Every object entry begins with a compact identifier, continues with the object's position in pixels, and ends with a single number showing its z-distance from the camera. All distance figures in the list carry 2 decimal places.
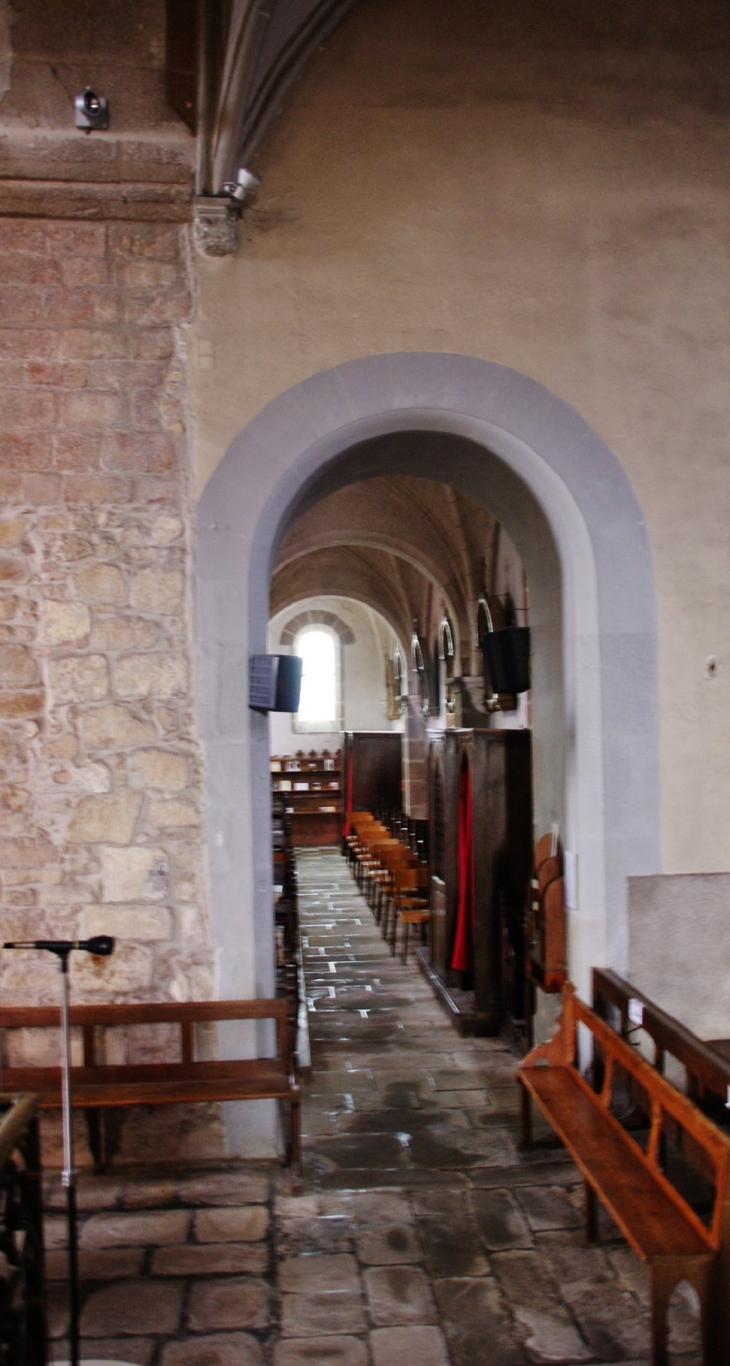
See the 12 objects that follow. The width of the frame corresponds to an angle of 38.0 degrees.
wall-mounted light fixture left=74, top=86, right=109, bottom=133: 4.21
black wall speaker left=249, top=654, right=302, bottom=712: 4.37
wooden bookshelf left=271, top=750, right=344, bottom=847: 16.44
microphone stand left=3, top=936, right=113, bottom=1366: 2.84
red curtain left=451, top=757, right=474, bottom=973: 6.71
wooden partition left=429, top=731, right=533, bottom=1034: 6.27
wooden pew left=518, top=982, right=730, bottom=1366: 2.83
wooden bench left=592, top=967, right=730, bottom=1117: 3.36
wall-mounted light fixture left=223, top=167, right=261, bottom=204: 4.32
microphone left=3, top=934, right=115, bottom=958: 3.15
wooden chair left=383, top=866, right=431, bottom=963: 8.52
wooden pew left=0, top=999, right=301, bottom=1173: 4.16
